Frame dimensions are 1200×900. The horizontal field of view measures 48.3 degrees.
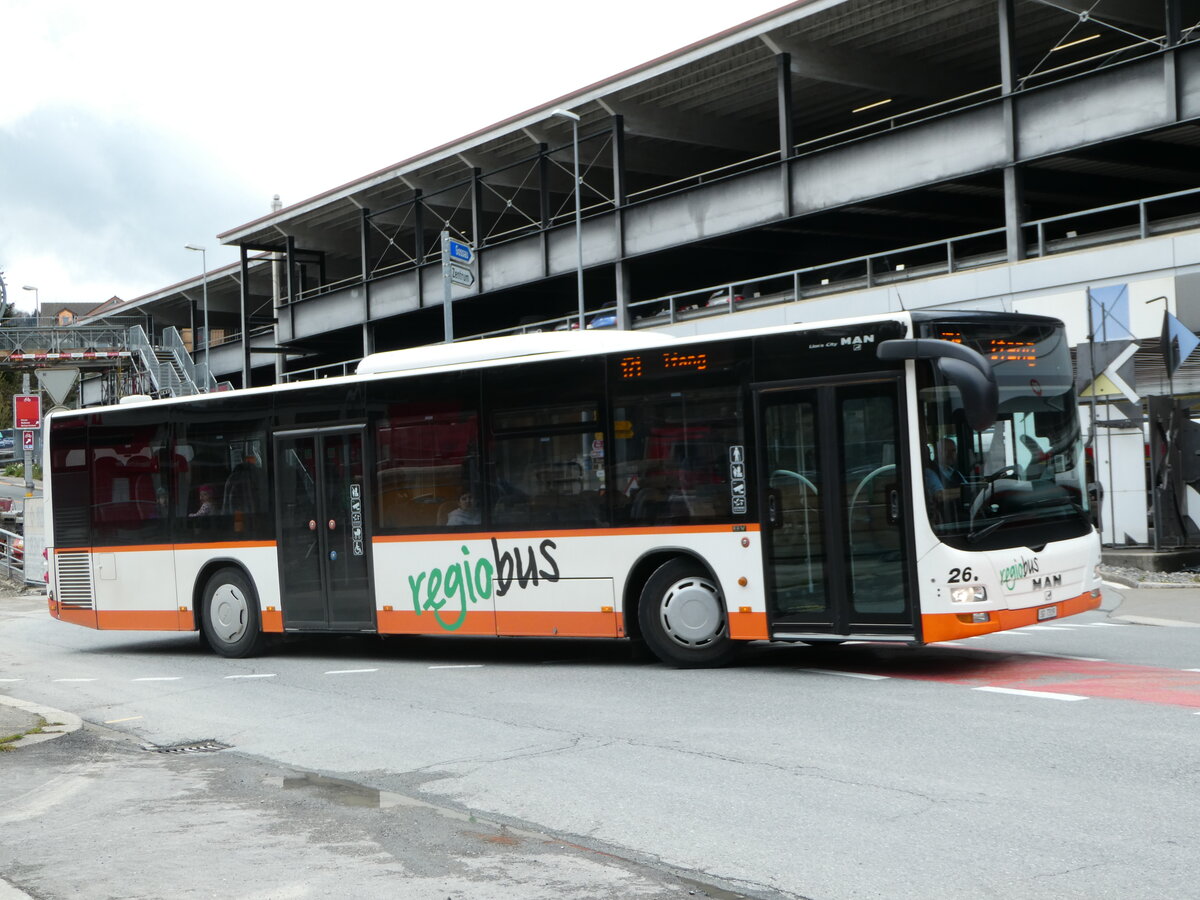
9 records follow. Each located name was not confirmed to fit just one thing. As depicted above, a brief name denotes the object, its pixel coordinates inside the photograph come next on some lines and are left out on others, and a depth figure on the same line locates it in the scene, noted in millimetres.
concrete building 24375
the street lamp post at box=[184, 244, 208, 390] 55938
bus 10336
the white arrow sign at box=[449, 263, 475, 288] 23375
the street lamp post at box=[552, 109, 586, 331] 32812
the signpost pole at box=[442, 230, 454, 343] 23312
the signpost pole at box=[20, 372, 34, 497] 27641
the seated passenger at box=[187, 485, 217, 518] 14828
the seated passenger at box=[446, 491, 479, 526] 12789
